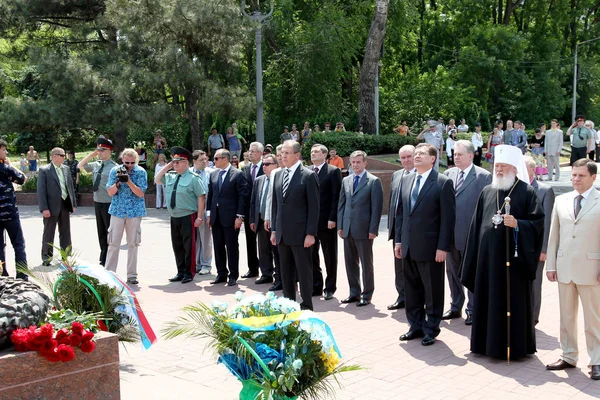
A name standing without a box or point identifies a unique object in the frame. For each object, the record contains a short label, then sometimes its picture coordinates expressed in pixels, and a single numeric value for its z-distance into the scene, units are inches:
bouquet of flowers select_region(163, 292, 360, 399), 161.2
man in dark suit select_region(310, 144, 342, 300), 375.8
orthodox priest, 255.3
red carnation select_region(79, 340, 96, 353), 179.5
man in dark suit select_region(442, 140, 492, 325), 317.4
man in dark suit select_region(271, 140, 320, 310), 319.9
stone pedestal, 171.6
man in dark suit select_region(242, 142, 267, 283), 432.1
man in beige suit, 241.3
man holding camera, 403.9
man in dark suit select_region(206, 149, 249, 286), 416.2
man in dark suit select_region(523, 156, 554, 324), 297.6
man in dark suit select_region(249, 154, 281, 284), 404.8
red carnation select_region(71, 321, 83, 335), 179.6
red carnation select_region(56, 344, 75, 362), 173.9
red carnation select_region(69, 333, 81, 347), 178.1
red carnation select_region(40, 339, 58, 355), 173.2
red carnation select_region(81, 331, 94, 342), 179.5
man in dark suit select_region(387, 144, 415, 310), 326.0
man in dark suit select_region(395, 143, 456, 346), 282.9
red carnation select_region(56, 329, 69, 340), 177.3
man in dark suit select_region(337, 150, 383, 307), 354.3
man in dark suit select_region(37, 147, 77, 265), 464.8
